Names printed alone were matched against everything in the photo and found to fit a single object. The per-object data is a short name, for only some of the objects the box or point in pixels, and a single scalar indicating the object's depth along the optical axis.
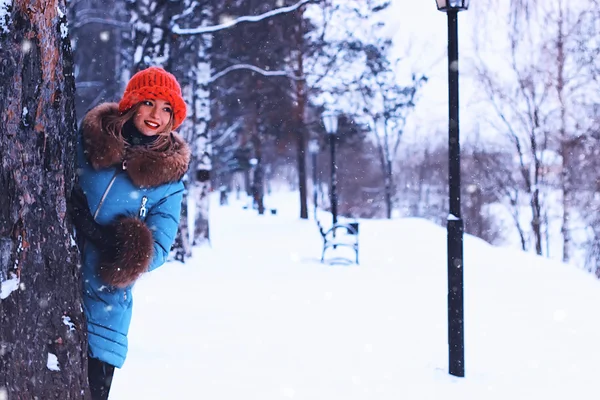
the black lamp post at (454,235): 4.91
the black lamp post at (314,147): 23.81
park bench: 12.51
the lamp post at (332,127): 17.64
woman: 2.43
